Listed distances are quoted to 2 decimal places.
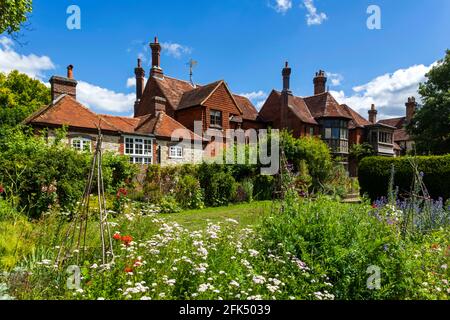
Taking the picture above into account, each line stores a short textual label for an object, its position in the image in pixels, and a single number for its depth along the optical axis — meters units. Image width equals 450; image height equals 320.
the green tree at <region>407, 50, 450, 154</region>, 25.14
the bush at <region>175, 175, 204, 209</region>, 13.28
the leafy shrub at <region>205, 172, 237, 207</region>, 14.16
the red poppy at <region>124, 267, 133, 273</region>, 3.35
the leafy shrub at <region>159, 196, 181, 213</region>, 12.16
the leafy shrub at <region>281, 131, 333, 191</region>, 17.98
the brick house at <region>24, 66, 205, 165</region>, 16.61
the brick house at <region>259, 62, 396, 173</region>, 30.36
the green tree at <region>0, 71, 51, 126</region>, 30.39
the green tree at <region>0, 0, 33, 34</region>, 9.59
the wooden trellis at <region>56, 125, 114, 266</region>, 3.76
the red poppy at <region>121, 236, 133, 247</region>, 4.12
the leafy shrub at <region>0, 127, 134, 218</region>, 8.88
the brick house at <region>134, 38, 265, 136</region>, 25.12
